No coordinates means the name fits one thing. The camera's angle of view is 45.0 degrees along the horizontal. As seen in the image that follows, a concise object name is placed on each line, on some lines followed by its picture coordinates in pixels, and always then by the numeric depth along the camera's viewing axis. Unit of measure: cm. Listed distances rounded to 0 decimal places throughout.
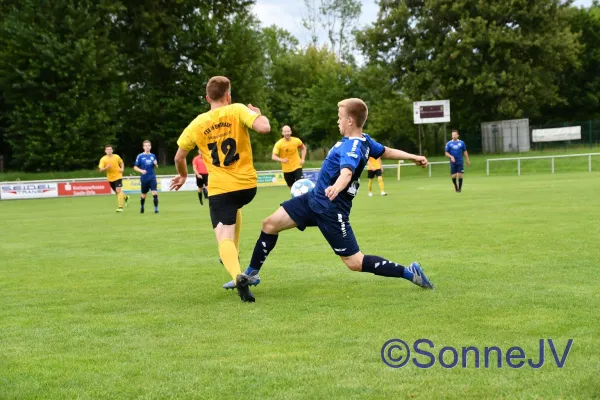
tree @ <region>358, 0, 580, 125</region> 5072
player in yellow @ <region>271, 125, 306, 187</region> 1989
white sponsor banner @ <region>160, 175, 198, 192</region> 3866
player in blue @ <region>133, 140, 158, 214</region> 2210
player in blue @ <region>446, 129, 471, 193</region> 2500
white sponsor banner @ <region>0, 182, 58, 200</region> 3644
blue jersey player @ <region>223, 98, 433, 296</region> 654
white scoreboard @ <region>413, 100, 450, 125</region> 4728
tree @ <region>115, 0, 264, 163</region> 4725
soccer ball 976
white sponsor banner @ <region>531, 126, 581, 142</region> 4891
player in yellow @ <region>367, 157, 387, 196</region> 2549
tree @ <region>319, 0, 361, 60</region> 7412
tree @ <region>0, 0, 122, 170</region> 4178
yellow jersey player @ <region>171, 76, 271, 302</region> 712
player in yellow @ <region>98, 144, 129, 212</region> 2409
